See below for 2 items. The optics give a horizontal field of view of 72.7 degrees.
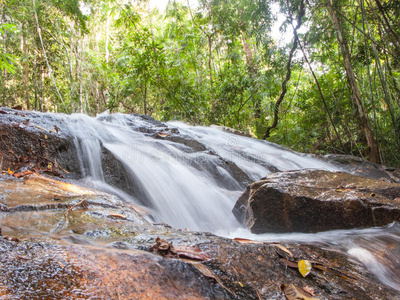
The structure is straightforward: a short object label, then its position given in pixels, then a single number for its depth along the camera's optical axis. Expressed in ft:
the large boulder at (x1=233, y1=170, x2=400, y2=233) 8.84
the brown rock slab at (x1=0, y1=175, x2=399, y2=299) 3.44
